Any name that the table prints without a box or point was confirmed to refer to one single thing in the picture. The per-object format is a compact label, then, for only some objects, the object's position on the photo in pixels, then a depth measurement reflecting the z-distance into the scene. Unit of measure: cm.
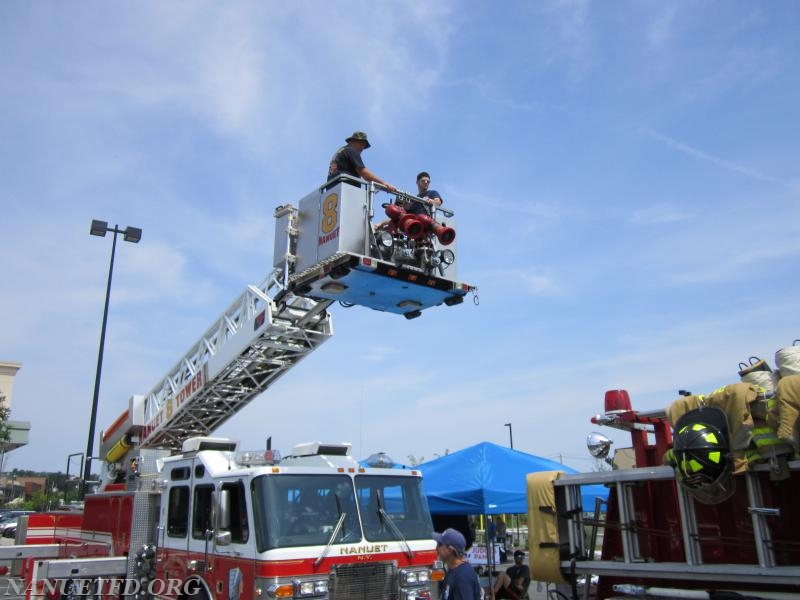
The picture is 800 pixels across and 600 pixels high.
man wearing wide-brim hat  729
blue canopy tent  973
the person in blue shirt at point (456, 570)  482
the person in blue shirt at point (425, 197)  752
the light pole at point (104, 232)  1578
